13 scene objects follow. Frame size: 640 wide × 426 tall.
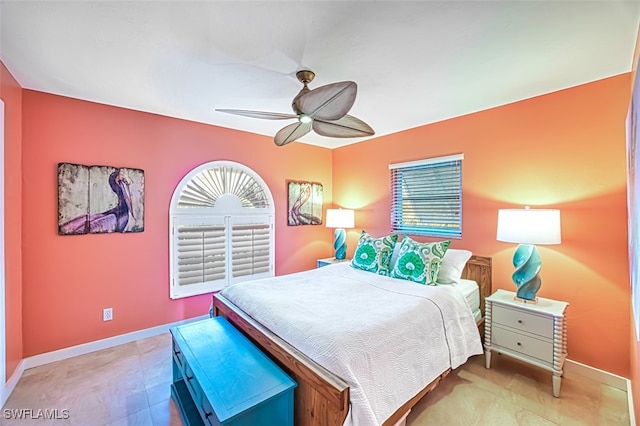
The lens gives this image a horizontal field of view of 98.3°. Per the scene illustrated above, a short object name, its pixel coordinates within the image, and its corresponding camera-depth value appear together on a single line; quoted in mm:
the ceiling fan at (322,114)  1620
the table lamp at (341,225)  4090
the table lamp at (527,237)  2139
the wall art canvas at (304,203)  4188
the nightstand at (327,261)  4043
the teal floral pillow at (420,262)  2549
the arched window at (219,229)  3232
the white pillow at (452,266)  2643
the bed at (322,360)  1353
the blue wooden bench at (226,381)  1352
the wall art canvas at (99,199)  2576
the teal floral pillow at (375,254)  2974
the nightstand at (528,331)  2066
